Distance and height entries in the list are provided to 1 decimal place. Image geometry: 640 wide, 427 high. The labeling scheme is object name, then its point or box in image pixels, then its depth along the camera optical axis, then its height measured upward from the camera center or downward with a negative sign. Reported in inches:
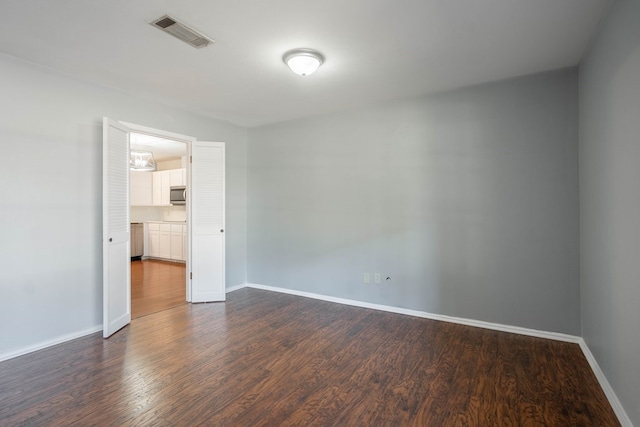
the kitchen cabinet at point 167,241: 287.3 -24.8
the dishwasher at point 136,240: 302.8 -25.1
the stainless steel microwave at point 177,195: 287.7 +18.0
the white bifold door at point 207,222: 169.3 -4.2
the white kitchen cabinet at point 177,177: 291.1 +34.5
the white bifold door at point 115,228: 123.0 -5.5
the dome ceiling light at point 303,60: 102.7 +50.9
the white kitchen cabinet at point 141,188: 299.6 +25.2
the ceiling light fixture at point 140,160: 230.1 +39.7
